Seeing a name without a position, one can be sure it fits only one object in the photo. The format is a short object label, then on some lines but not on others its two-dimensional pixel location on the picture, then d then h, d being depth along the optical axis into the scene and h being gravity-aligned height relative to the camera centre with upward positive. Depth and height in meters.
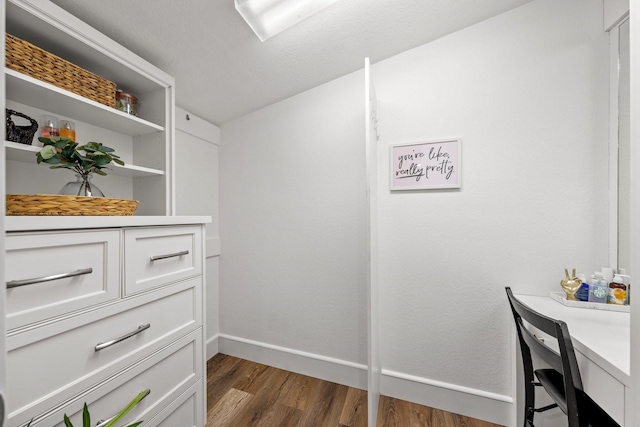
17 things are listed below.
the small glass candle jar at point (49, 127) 1.06 +0.33
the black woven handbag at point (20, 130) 0.95 +0.29
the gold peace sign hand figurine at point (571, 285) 1.31 -0.36
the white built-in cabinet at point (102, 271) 0.73 -0.20
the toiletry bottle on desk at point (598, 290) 1.26 -0.37
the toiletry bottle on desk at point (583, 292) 1.31 -0.39
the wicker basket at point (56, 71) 0.92 +0.53
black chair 0.81 -0.56
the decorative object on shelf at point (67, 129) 1.08 +0.33
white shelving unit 0.96 +0.44
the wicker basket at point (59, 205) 0.80 +0.02
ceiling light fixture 1.20 +0.93
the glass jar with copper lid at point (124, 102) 1.32 +0.54
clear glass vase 1.01 +0.09
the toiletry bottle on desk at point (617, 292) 1.23 -0.36
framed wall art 1.58 +0.28
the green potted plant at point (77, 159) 0.89 +0.18
